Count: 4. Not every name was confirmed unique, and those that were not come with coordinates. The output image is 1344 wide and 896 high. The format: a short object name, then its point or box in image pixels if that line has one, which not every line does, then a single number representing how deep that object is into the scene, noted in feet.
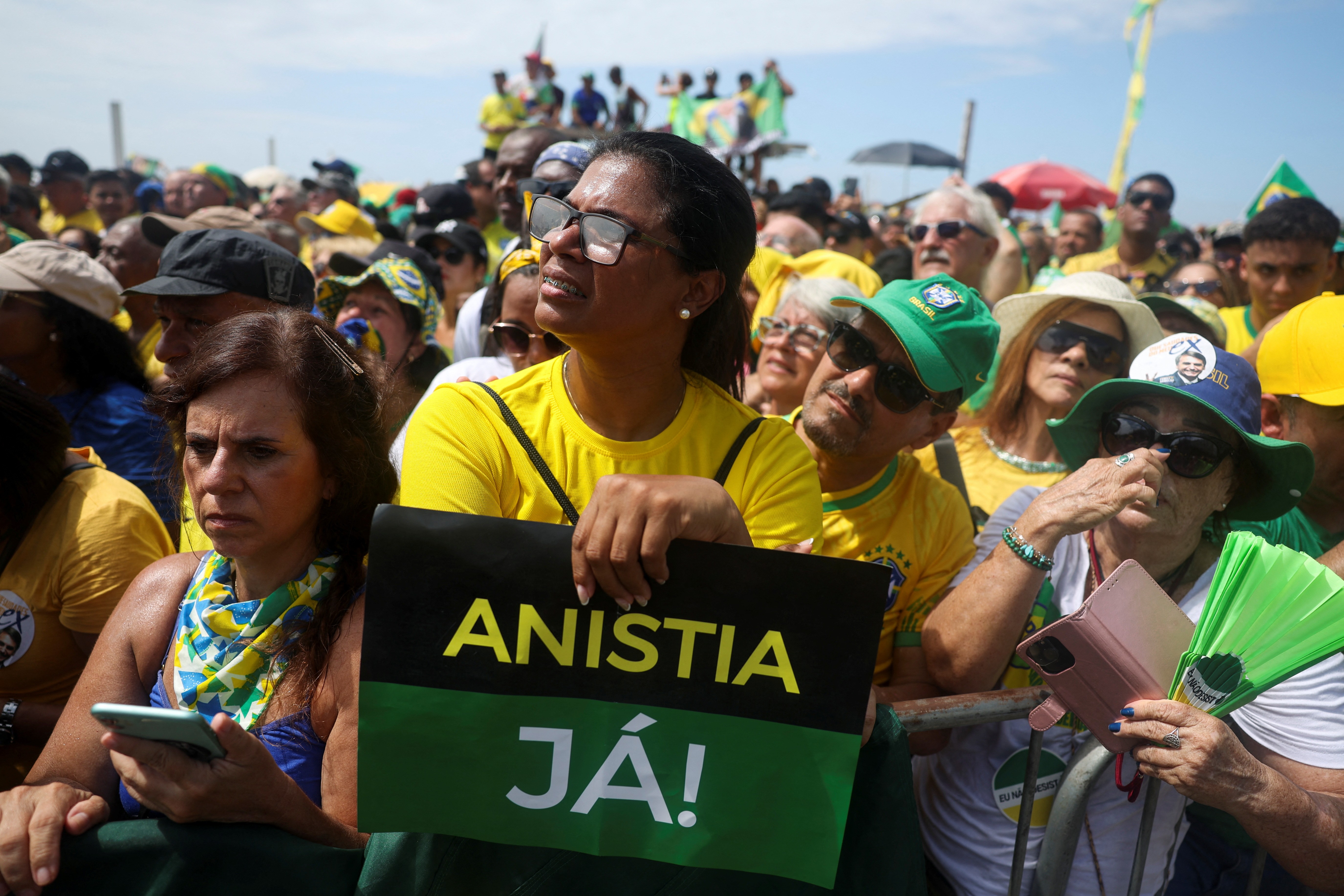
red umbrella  53.67
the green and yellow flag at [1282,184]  23.35
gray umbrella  63.31
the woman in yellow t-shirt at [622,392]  5.42
